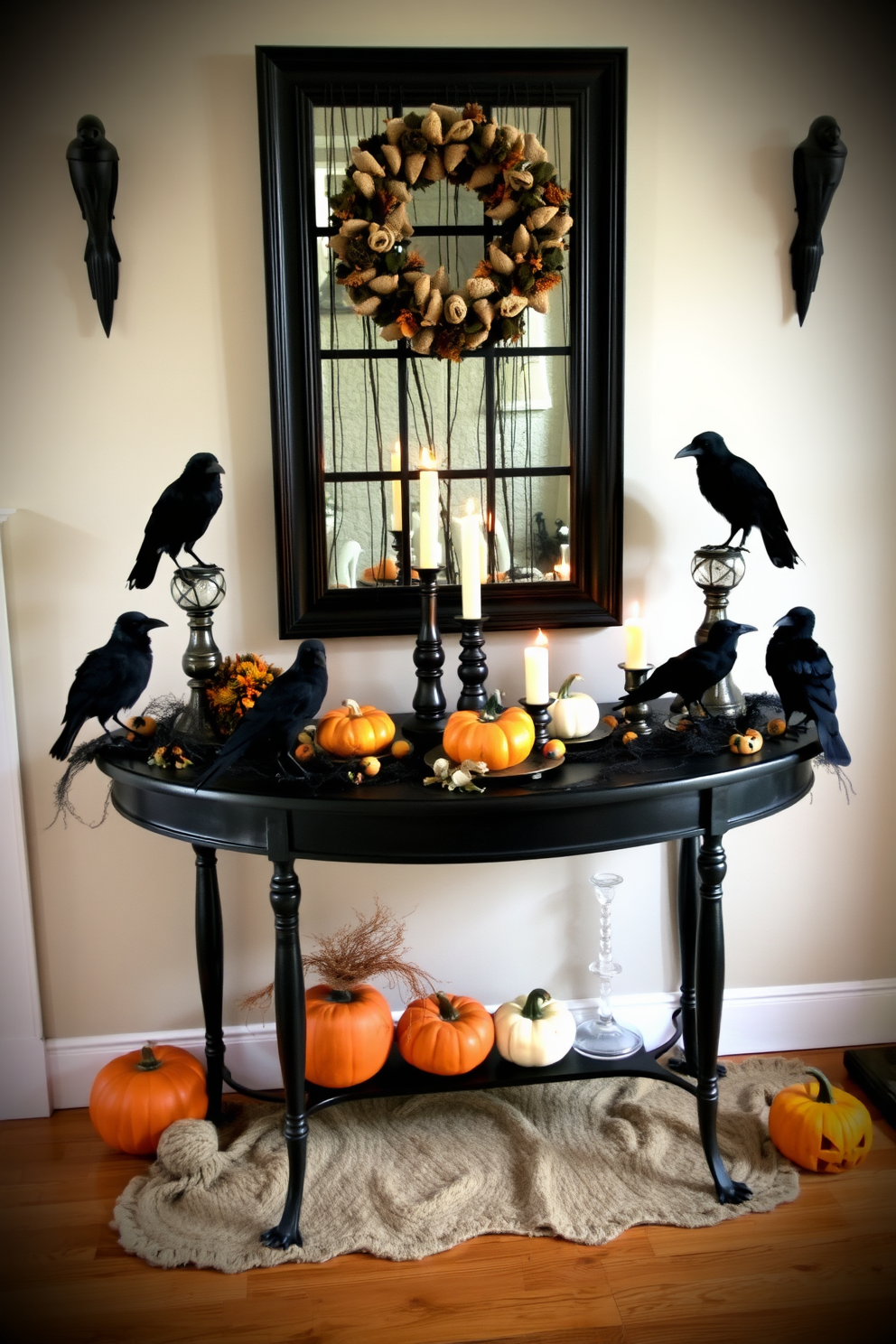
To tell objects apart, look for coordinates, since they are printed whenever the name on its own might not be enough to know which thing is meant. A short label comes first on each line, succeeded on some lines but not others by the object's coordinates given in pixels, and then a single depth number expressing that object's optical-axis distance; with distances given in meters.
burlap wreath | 1.90
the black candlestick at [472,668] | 1.92
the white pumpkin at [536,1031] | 1.97
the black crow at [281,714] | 1.65
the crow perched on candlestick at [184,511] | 1.83
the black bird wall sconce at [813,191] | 2.00
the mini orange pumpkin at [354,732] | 1.80
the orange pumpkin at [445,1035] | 1.96
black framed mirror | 1.96
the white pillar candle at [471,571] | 1.80
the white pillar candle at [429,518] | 1.84
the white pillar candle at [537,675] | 1.76
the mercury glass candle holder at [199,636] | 1.86
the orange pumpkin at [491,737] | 1.68
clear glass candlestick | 2.08
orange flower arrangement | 1.83
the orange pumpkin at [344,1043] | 1.94
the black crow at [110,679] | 1.80
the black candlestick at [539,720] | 1.79
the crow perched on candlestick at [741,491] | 1.94
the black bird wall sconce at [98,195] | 1.88
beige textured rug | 1.82
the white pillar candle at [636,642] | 1.98
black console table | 1.63
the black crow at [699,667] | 1.82
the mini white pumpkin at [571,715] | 1.88
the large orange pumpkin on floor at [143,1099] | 2.02
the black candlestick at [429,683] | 1.96
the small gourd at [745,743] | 1.77
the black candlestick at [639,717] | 1.90
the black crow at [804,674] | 1.81
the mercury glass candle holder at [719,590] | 1.95
